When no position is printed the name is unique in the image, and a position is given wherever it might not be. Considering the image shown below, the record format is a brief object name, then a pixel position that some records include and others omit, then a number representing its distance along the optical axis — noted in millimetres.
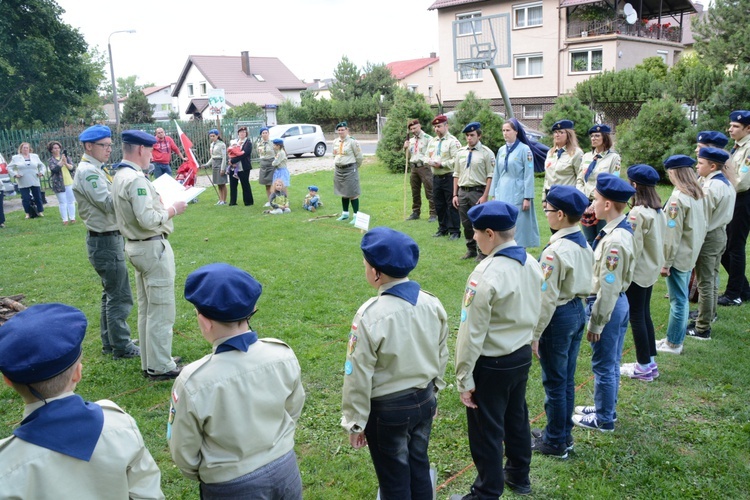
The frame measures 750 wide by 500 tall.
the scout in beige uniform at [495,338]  3336
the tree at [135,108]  44812
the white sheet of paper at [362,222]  11062
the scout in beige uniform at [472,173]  9070
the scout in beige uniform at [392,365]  2988
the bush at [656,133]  14586
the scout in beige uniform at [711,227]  5980
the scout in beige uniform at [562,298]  3791
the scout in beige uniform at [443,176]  10523
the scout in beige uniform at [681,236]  5469
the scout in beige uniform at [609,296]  4168
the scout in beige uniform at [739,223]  6816
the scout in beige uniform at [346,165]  12242
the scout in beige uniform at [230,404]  2430
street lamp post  27906
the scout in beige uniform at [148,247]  5020
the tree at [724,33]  32344
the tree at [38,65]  25391
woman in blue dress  8031
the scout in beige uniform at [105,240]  5566
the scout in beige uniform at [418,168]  11828
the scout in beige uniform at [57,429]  1901
